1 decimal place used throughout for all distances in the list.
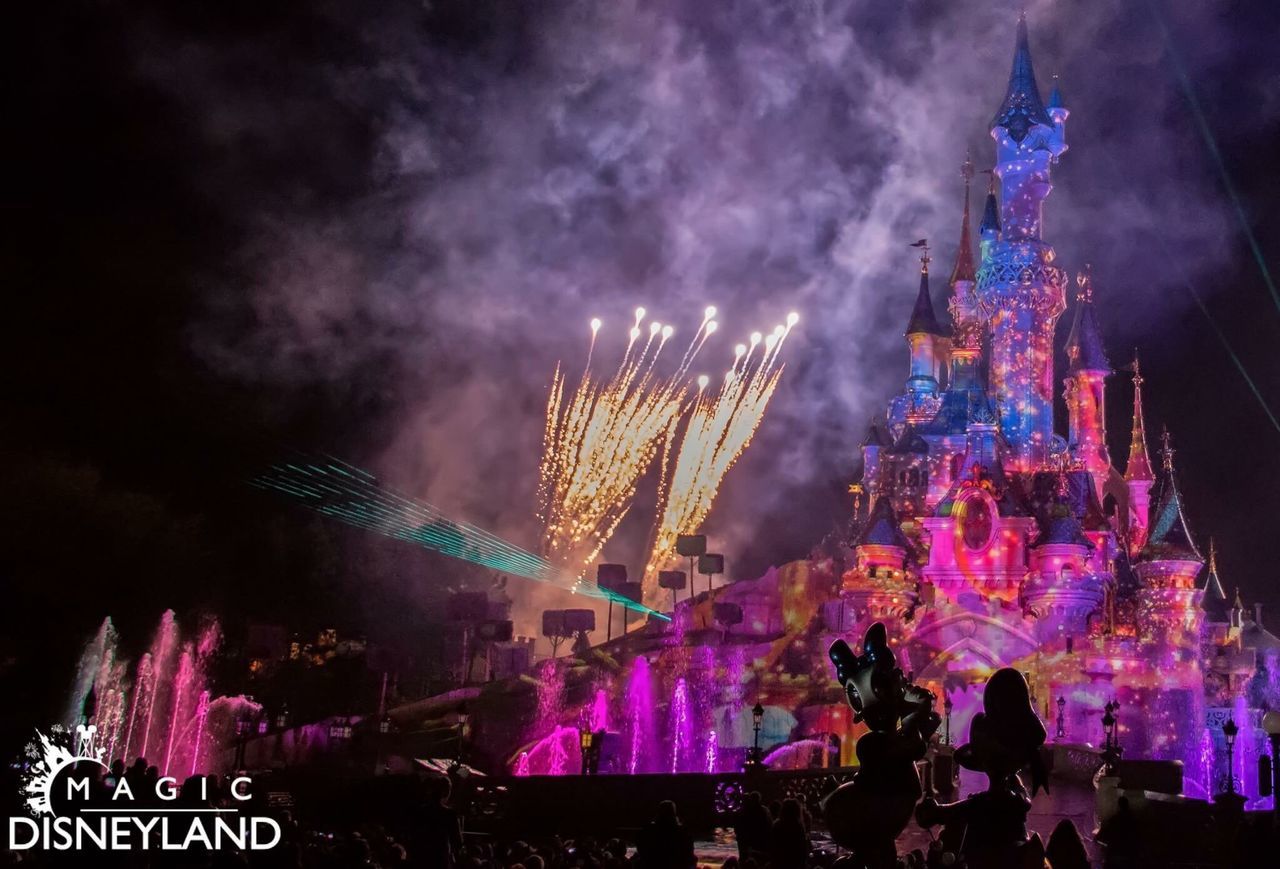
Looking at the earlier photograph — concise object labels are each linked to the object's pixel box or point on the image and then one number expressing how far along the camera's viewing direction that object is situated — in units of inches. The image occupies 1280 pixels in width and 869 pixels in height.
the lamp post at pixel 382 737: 1357.8
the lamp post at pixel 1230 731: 1151.6
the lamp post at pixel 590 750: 1369.3
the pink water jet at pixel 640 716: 2271.2
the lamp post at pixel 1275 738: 860.0
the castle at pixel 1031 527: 2102.6
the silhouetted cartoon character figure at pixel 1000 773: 374.9
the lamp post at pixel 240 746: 1243.8
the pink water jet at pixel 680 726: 2255.2
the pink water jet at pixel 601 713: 2267.5
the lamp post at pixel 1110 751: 1254.0
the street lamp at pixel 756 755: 1064.8
